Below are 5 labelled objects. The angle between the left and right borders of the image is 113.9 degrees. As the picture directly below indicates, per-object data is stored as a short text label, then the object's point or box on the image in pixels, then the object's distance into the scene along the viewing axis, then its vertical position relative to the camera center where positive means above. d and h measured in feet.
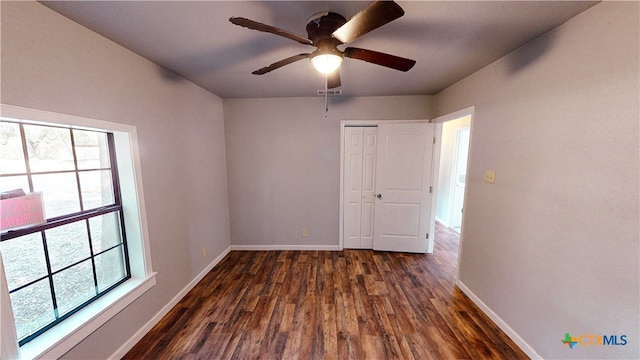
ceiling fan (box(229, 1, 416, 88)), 3.06 +2.11
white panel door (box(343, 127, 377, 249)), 10.55 -1.50
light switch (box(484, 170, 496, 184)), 6.34 -0.58
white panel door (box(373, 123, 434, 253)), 9.95 -1.44
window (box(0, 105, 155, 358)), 3.82 -1.66
